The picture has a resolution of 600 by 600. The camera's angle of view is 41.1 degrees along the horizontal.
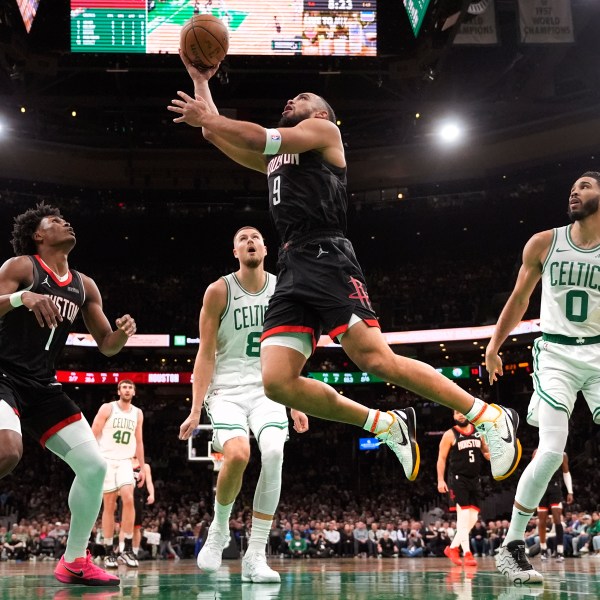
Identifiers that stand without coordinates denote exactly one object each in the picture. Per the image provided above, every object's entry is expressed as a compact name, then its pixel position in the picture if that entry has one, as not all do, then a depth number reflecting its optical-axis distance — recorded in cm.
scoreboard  1730
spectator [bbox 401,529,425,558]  2247
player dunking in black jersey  459
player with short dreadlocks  524
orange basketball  530
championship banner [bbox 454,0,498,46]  1966
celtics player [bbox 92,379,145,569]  1098
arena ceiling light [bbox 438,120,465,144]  2753
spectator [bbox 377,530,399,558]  2308
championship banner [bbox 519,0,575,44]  1916
